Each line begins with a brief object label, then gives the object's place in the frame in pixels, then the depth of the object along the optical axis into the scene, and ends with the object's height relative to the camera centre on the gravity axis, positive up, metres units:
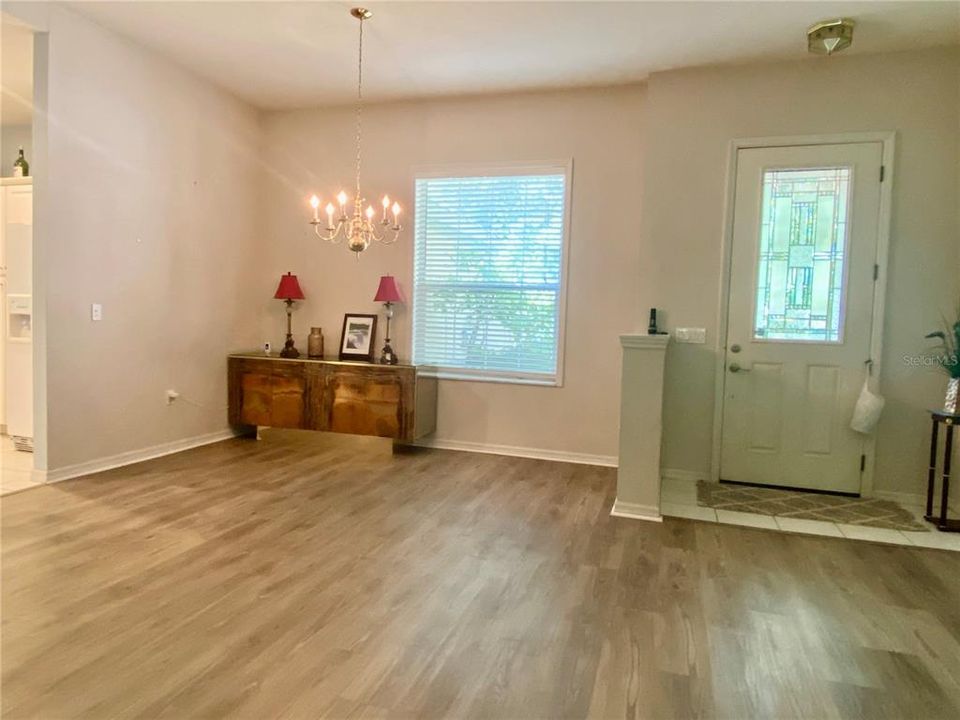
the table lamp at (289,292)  5.33 +0.23
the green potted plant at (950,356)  3.47 -0.09
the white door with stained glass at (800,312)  3.98 +0.17
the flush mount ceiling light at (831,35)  3.46 +1.81
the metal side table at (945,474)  3.43 -0.80
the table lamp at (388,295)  5.07 +0.23
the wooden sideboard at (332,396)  4.79 -0.65
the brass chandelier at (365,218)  5.10 +0.84
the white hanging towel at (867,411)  3.86 -0.48
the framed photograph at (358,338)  5.25 -0.15
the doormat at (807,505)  3.59 -1.10
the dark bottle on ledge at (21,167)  5.01 +1.21
